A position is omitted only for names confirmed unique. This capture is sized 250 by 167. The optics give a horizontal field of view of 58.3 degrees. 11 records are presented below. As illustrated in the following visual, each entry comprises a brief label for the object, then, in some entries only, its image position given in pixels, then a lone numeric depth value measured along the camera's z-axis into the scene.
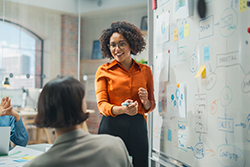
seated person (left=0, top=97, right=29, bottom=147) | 1.88
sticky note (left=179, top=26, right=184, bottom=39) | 1.66
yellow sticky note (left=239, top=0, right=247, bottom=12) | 1.09
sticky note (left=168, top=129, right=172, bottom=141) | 1.83
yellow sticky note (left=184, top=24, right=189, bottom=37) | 1.60
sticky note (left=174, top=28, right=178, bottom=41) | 1.75
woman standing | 1.64
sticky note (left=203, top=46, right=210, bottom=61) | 1.38
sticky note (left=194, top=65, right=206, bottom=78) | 1.41
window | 4.13
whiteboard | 1.12
